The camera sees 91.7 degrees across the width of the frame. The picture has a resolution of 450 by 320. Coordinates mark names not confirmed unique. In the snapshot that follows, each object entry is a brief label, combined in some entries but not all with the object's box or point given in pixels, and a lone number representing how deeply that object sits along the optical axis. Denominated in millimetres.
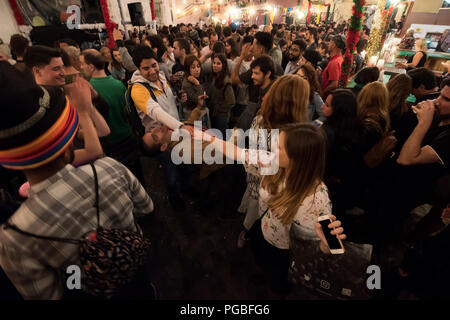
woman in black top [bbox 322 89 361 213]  2145
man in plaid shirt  834
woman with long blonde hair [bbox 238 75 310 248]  1937
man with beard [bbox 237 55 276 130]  2518
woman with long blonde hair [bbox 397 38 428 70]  5090
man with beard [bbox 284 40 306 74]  4306
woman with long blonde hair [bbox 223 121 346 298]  1354
